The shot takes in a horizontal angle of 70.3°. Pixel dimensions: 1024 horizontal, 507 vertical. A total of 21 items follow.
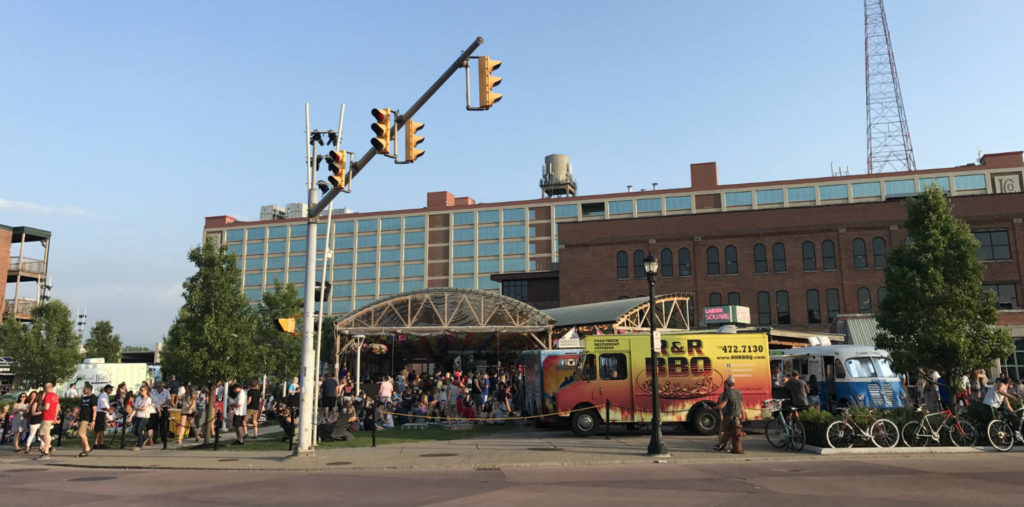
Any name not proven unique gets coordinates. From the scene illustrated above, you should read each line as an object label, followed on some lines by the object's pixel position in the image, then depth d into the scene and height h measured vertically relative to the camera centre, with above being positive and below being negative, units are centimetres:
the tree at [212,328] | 2034 +130
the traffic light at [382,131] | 1170 +387
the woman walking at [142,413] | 1917 -101
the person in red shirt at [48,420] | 1764 -109
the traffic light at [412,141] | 1206 +383
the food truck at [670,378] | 2091 -15
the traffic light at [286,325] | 1616 +107
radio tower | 9612 +3626
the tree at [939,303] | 1853 +177
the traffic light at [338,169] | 1352 +380
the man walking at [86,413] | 1753 -98
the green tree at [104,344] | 5884 +247
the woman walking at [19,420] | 1972 -122
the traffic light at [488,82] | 1034 +411
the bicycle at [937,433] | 1619 -134
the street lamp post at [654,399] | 1586 -59
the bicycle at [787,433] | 1631 -135
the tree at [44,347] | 3612 +141
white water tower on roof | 10788 +2877
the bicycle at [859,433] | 1602 -132
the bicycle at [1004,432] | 1580 -130
